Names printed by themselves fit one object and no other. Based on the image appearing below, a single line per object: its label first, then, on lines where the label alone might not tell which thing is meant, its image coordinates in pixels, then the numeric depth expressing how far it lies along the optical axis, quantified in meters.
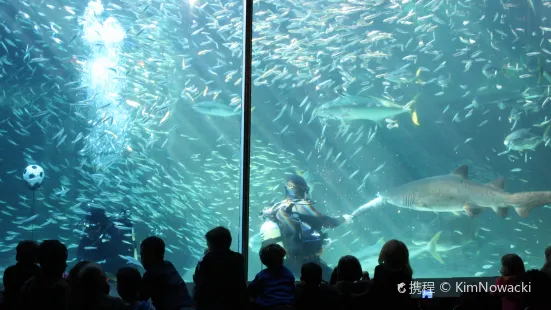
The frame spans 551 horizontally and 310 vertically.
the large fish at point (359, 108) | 10.41
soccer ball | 6.27
